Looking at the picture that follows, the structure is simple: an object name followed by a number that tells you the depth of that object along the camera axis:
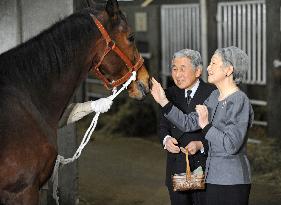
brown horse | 3.02
